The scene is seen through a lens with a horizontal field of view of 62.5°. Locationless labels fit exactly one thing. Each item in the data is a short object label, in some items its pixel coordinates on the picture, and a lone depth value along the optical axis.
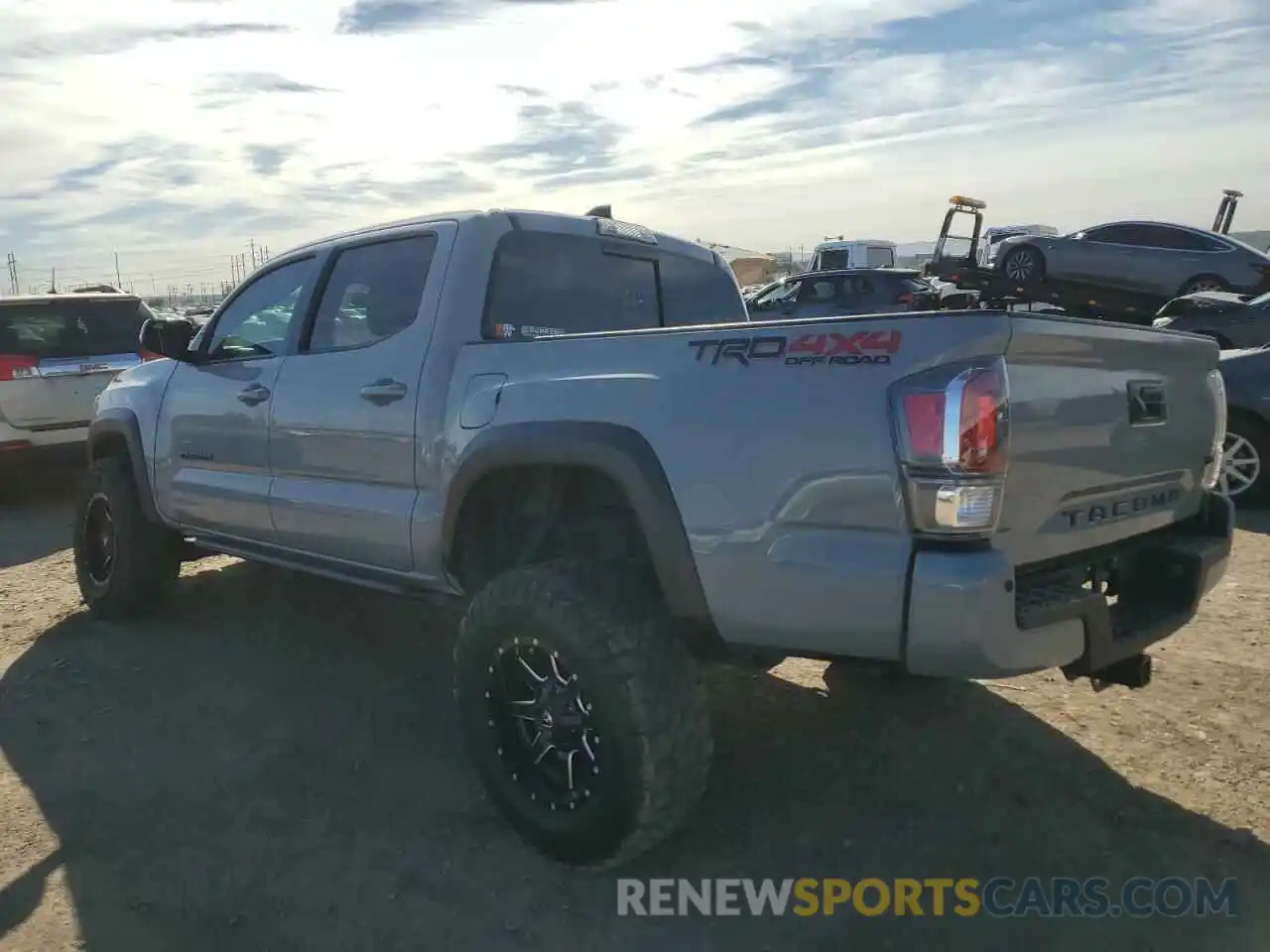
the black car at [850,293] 15.87
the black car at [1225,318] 9.56
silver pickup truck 2.39
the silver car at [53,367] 8.14
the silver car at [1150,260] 13.72
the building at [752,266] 42.88
